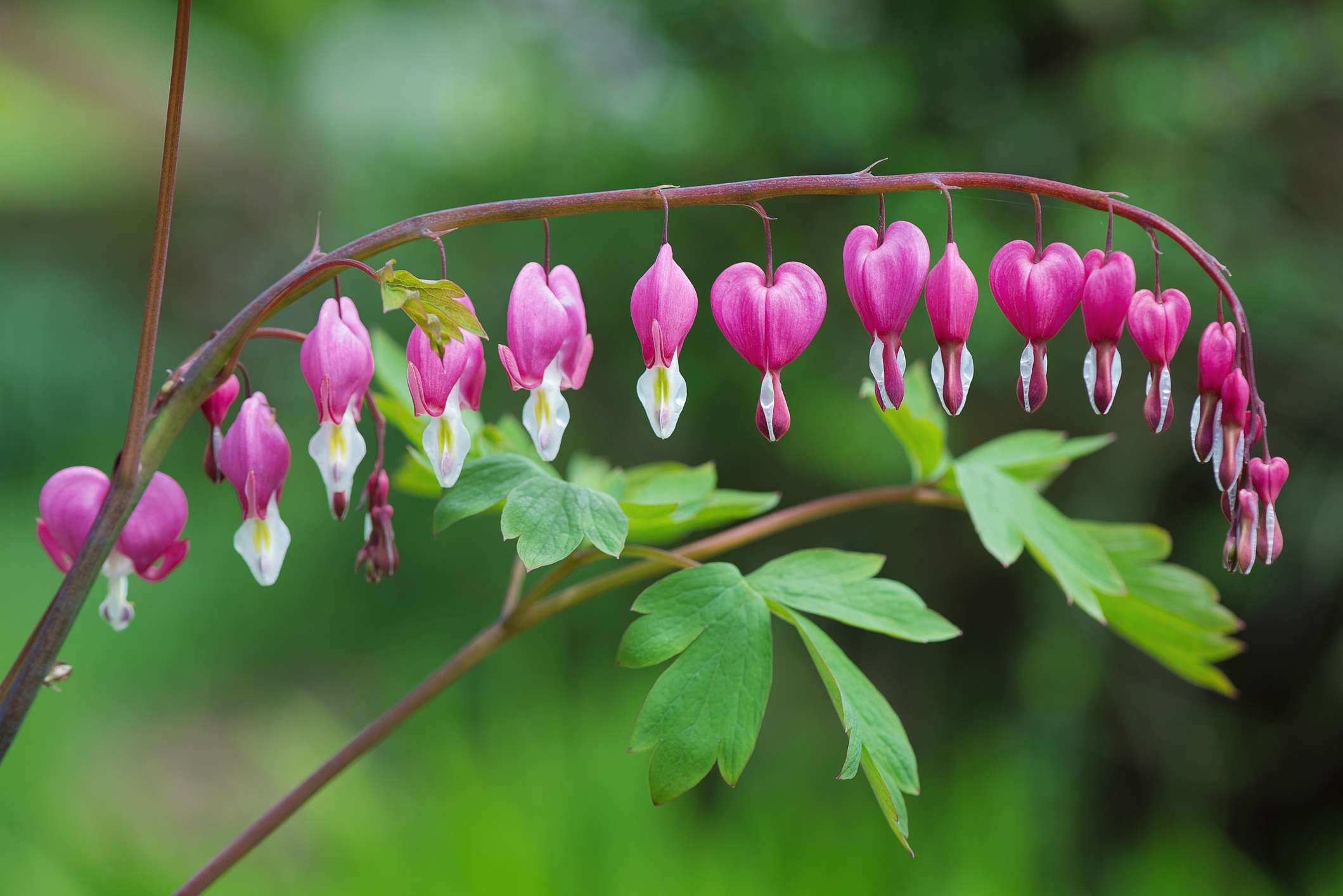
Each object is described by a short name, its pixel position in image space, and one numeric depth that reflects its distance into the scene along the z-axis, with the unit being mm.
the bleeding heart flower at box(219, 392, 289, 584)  1235
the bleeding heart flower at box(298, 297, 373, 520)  1222
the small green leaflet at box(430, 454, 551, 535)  1263
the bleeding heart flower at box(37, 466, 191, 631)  1233
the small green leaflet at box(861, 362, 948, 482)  1356
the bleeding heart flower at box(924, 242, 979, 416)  1218
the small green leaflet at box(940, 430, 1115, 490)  1375
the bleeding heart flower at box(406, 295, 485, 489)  1221
